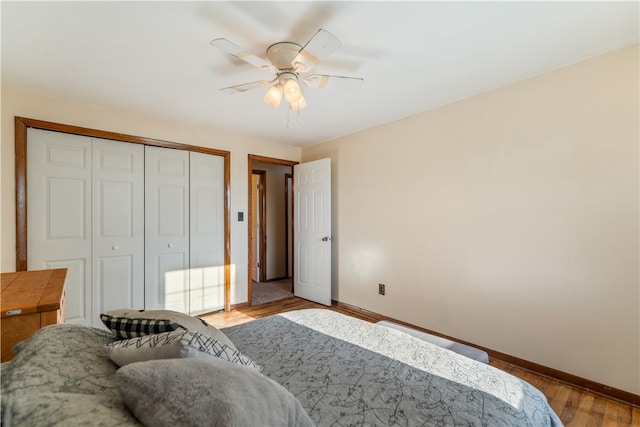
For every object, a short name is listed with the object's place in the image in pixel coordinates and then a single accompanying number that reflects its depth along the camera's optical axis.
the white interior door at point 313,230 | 3.89
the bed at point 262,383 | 0.62
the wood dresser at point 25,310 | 1.10
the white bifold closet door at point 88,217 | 2.56
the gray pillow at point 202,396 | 0.61
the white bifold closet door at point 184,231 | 3.16
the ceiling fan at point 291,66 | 1.57
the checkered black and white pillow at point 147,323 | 1.06
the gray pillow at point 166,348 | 0.86
